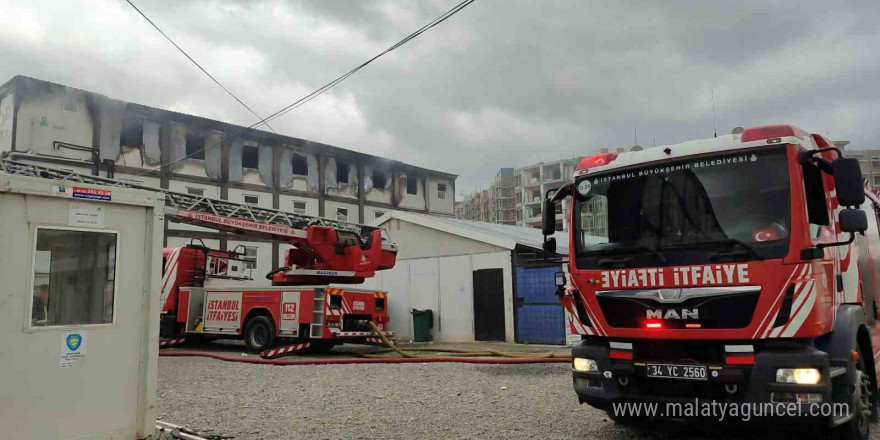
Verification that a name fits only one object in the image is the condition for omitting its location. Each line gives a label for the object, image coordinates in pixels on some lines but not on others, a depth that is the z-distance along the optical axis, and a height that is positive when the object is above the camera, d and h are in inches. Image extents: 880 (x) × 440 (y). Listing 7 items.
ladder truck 504.4 +2.3
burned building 952.9 +271.9
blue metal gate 615.8 -22.8
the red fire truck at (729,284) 166.2 +0.0
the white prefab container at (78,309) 156.7 -4.2
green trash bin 710.5 -43.8
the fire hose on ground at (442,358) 428.1 -54.4
